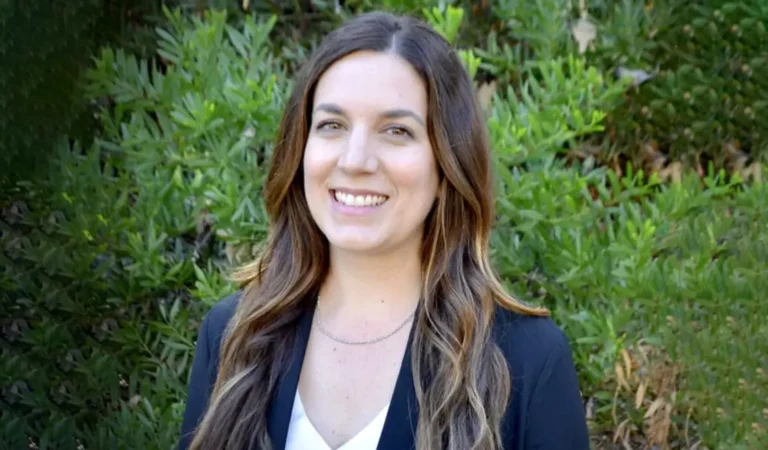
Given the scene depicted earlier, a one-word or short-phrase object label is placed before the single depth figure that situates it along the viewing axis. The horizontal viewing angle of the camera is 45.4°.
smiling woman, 1.90
